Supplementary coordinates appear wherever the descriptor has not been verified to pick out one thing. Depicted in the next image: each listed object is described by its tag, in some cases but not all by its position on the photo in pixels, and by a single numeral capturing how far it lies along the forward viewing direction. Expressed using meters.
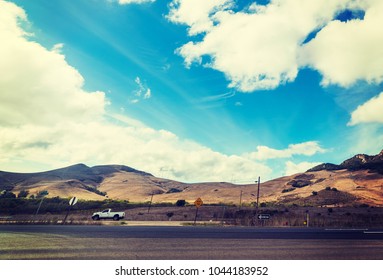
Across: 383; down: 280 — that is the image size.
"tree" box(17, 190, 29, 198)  88.12
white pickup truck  40.12
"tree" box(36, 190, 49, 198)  91.26
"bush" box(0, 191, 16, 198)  77.19
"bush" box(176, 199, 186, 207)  68.81
